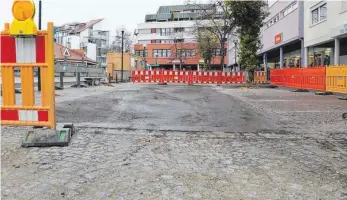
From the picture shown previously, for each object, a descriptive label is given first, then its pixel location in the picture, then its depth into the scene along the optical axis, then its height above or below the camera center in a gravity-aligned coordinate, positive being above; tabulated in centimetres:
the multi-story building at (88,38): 9988 +1216
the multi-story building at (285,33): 3183 +473
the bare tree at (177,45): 8612 +835
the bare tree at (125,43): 9300 +993
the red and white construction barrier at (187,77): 3250 +17
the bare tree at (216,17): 3919 +701
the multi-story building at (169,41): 8975 +1048
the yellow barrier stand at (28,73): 459 +8
